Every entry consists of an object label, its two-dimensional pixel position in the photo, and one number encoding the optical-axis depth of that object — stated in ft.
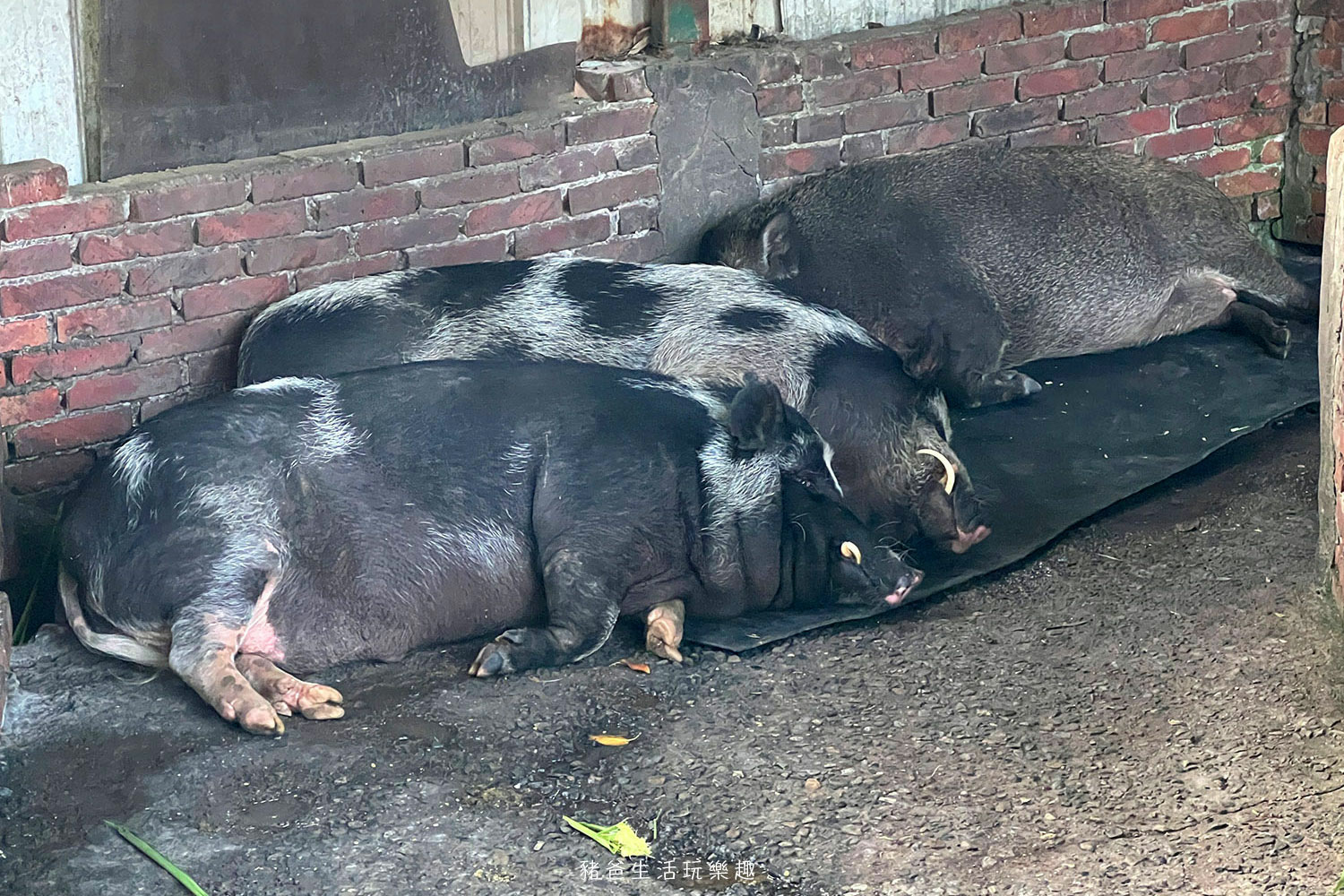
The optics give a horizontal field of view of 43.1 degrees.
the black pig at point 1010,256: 18.20
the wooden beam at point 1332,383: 11.94
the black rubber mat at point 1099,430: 15.51
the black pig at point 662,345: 15.43
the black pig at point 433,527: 12.80
